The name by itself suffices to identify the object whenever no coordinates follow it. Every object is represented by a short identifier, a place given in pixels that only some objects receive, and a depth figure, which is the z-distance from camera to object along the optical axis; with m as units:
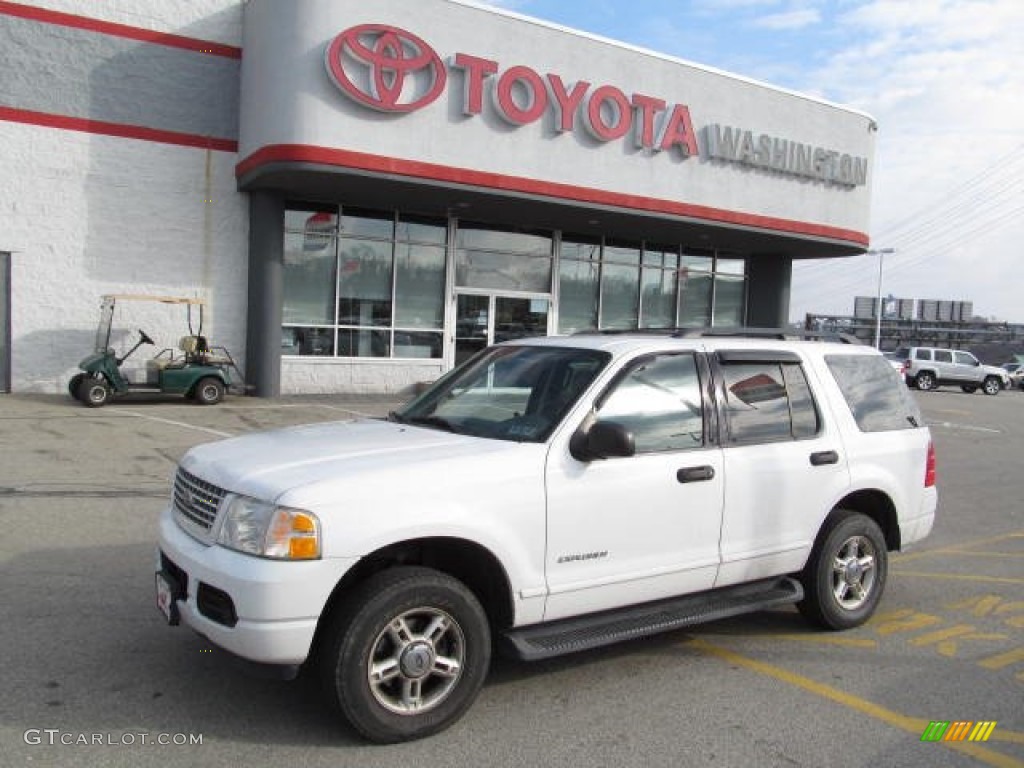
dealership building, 15.27
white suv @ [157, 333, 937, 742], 3.57
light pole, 50.22
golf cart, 14.11
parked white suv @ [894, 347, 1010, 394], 34.59
